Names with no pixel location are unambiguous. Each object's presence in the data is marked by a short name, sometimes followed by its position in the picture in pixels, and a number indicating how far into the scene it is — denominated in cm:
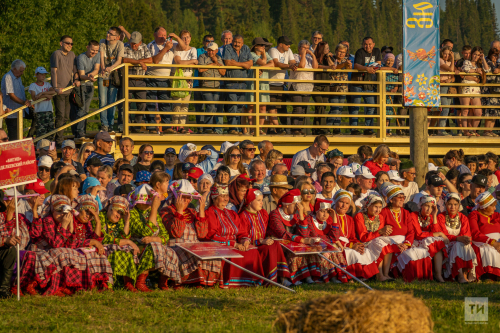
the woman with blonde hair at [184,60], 2800
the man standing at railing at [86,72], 2645
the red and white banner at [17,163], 1533
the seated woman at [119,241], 1593
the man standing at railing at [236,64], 2834
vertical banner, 2278
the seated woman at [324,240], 1798
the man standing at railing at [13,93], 2558
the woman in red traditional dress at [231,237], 1716
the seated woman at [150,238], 1609
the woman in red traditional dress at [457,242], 1867
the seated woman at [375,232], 1856
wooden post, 2423
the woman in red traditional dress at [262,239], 1734
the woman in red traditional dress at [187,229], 1675
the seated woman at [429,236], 1883
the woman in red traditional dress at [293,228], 1784
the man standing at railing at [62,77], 2603
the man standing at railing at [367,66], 2992
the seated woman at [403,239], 1858
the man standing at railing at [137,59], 2748
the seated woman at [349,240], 1825
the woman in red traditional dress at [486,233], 1867
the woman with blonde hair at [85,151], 2267
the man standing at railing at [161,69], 2773
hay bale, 941
